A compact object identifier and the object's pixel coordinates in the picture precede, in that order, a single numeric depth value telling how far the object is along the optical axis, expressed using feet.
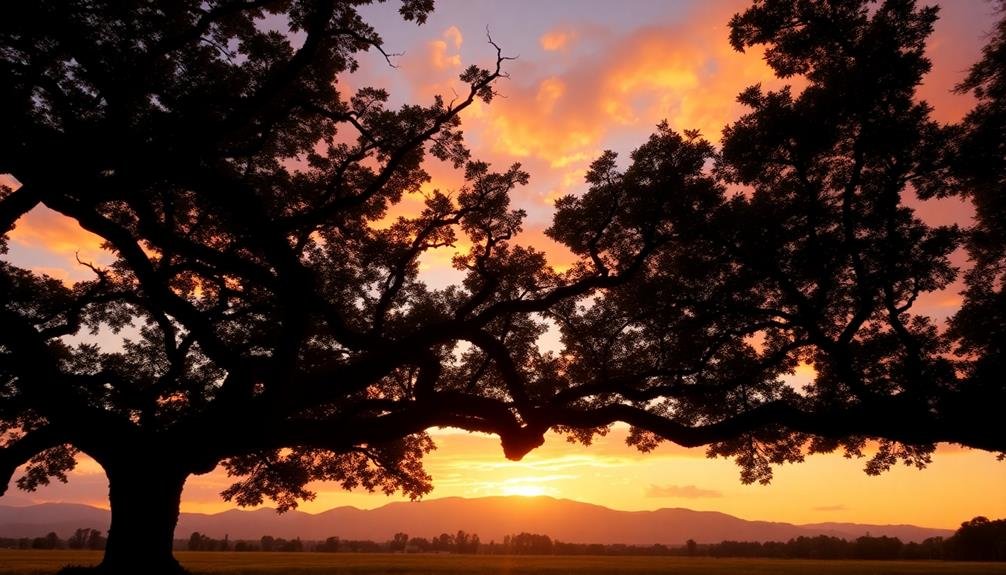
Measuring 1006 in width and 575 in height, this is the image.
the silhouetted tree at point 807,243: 43.16
